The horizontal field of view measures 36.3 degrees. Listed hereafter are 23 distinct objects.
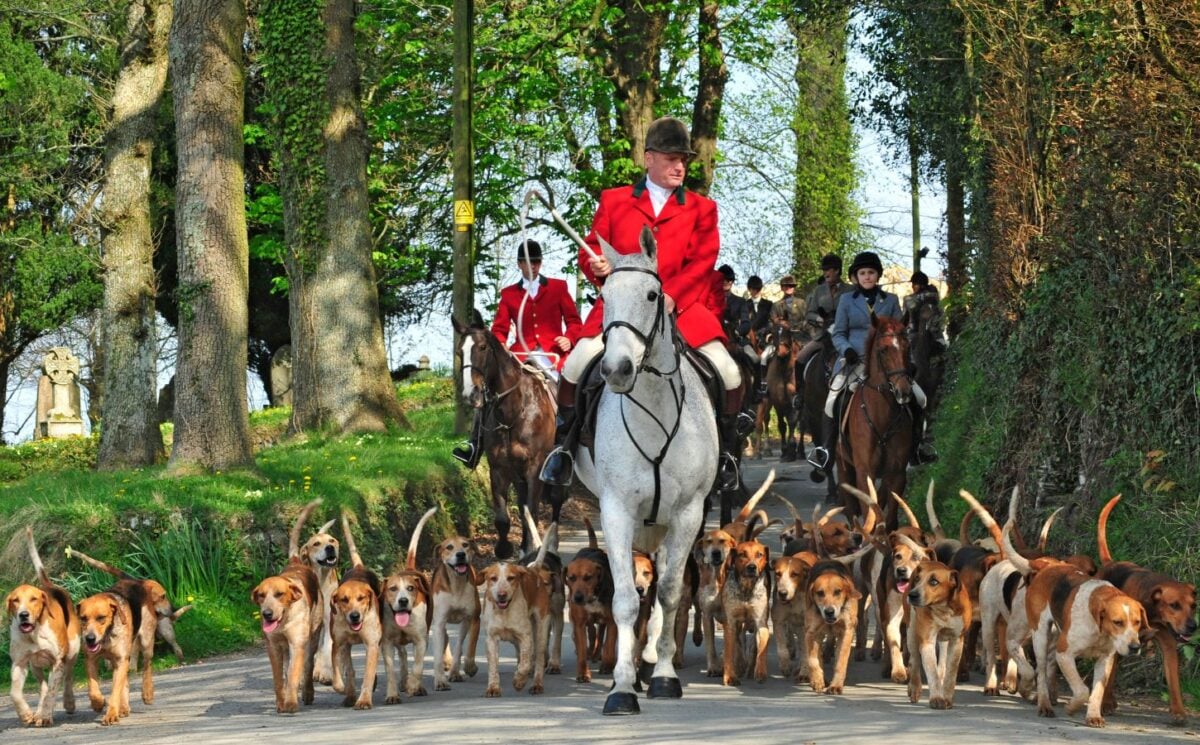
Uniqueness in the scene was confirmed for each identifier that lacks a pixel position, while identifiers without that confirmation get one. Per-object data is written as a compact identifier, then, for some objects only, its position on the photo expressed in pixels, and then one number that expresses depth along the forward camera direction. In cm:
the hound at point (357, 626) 1032
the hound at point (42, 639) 1020
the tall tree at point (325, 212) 2191
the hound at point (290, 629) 1023
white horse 991
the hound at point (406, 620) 1068
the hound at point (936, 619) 1006
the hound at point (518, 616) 1074
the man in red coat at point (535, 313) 1802
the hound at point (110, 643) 1030
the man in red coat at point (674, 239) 1159
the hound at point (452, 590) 1123
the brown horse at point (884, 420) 1527
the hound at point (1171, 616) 927
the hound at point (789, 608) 1096
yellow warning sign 2189
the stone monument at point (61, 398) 4219
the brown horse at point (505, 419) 1627
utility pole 2194
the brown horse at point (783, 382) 2864
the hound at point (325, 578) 1133
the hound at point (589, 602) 1120
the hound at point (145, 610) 1100
